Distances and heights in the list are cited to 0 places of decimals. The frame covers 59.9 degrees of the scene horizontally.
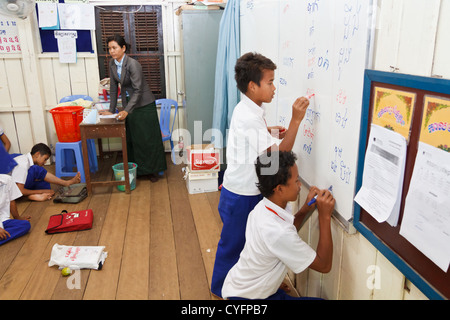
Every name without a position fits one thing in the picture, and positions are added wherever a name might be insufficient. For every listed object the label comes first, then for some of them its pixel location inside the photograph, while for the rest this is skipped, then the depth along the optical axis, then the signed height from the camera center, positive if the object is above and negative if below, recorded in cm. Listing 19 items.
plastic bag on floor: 252 -127
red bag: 301 -123
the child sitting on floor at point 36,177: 346 -104
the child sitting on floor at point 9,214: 289 -113
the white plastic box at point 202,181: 373 -116
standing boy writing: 172 -38
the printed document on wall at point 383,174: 107 -34
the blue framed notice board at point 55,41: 452 +21
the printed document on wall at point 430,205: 90 -36
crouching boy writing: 148 -68
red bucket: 396 -63
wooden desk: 361 -66
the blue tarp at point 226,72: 323 -12
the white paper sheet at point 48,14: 438 +50
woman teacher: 376 -52
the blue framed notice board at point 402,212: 94 -47
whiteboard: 128 -8
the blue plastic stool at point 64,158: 401 -100
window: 458 +30
